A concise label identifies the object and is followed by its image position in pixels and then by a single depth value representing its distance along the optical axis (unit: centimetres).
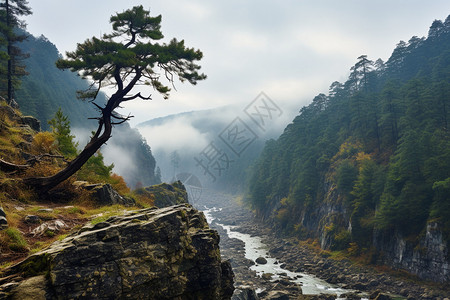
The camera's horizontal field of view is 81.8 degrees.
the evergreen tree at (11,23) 2692
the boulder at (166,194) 3624
